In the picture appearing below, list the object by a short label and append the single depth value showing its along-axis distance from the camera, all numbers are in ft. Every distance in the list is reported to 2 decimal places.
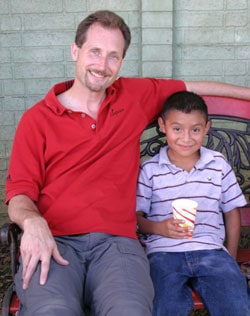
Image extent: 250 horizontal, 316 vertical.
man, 7.98
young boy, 8.98
